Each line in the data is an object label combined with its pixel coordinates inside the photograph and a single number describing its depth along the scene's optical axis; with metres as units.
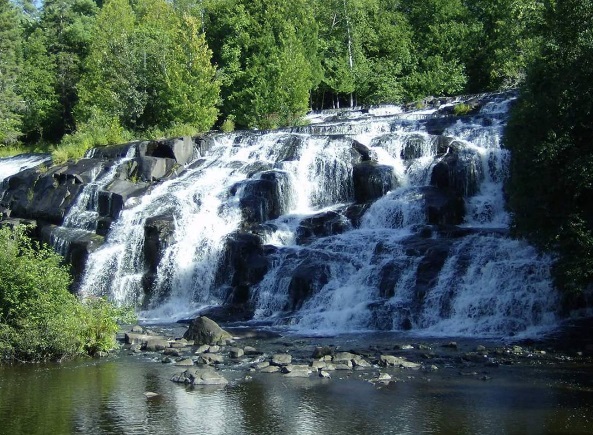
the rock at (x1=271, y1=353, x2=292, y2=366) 23.97
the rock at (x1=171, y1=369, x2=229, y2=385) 22.20
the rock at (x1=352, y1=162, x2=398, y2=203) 38.19
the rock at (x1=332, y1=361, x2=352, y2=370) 23.46
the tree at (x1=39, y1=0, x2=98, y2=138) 68.69
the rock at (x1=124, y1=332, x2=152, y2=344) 28.28
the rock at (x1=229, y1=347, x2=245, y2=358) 25.51
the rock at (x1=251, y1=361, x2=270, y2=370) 23.84
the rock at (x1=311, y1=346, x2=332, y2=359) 24.55
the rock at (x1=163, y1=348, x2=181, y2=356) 26.17
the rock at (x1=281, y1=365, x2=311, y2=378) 22.90
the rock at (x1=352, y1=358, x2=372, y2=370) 23.57
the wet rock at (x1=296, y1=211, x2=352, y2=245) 35.88
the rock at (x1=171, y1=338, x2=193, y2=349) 27.30
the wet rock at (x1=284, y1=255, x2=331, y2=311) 32.59
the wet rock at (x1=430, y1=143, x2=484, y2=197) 36.81
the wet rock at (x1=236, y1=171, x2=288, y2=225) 38.59
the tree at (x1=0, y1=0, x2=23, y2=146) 62.50
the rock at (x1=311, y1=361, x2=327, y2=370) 23.36
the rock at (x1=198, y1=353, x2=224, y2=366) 24.73
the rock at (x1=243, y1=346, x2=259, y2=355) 25.83
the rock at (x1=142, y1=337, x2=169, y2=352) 27.14
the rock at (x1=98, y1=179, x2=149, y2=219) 40.38
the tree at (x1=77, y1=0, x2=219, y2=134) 54.16
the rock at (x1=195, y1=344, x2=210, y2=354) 26.38
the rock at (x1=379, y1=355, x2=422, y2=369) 23.45
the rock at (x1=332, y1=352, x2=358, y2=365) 23.94
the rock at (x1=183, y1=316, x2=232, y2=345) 27.73
